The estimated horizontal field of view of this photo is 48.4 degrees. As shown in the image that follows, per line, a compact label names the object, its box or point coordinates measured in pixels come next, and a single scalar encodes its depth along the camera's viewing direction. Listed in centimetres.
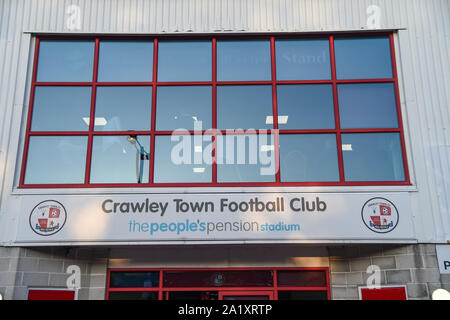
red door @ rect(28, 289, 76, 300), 915
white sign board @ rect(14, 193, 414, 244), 900
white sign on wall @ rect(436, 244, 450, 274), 877
